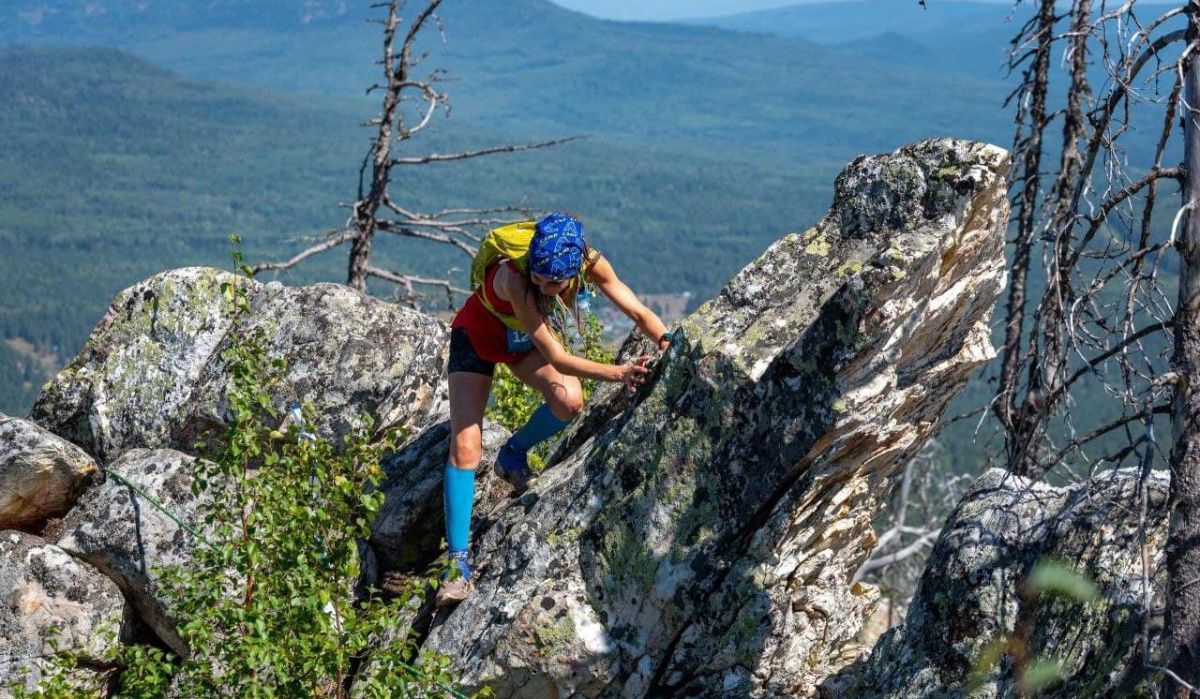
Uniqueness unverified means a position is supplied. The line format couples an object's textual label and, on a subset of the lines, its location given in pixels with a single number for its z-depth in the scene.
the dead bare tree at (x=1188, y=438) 6.45
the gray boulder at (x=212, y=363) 10.39
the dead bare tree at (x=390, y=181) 17.81
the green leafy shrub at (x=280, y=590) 7.11
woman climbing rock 8.34
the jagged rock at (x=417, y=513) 9.72
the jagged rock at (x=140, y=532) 9.41
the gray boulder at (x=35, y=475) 9.81
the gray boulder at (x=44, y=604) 9.12
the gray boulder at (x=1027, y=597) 6.64
